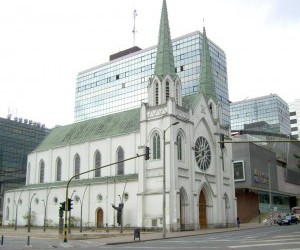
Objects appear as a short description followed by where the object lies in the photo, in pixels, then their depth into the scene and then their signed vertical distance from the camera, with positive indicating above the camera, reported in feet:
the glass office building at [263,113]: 506.40 +118.50
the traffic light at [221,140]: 85.24 +14.15
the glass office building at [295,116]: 531.09 +118.80
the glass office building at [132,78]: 334.24 +117.82
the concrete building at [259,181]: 248.32 +17.35
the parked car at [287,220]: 189.81 -5.18
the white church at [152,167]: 166.81 +19.52
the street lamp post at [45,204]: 216.45 +3.30
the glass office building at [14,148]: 398.62 +60.36
